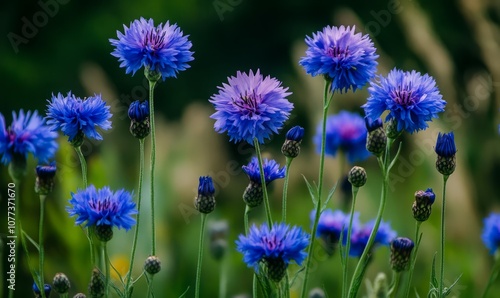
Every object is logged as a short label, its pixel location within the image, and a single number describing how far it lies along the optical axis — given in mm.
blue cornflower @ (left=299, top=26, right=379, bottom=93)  1328
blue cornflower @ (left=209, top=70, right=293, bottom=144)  1310
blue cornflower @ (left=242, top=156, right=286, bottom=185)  1366
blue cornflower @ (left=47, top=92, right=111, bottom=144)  1328
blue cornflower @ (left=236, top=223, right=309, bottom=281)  1287
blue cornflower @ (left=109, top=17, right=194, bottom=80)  1332
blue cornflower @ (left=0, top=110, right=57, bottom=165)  1277
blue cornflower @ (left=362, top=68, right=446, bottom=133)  1337
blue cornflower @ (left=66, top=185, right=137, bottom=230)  1309
